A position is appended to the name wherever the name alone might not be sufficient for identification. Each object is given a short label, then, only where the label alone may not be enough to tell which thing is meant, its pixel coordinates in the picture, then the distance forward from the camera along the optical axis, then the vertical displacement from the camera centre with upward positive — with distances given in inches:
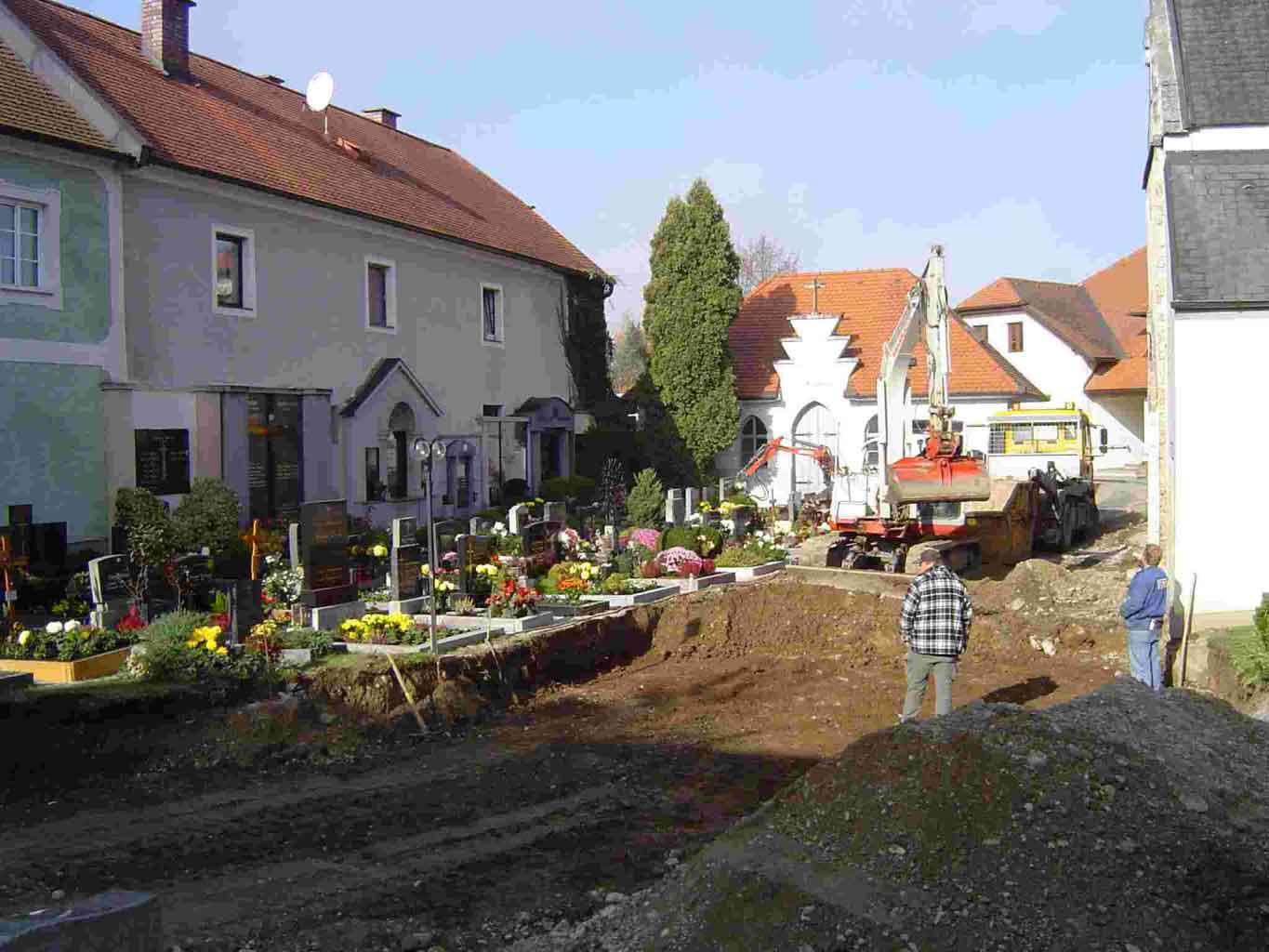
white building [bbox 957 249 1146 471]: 1987.0 +156.7
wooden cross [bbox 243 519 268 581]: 652.1 -38.1
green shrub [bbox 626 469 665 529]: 984.3 -34.0
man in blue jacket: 474.6 -63.1
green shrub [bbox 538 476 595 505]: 1120.2 -23.8
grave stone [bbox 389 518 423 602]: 632.4 -50.3
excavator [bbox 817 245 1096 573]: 796.0 -26.9
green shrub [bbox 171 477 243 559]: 688.4 -27.5
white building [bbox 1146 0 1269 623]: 629.3 +61.6
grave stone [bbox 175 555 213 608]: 606.5 -53.7
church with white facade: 1391.5 +95.2
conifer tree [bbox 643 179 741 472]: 1341.0 +145.5
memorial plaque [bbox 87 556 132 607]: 558.3 -49.3
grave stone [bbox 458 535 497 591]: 653.3 -48.8
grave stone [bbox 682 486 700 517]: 1035.3 -34.4
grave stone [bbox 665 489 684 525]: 992.9 -38.5
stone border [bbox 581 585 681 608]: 692.7 -78.0
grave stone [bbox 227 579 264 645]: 531.5 -60.1
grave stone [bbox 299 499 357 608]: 597.3 -41.9
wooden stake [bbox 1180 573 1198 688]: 547.5 -82.7
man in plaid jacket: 427.5 -57.8
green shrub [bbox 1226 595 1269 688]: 465.9 -80.2
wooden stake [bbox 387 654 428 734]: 491.8 -91.7
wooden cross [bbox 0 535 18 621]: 549.0 -39.0
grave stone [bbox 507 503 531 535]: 818.2 -36.5
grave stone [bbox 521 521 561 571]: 756.0 -49.8
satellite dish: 1046.4 +318.8
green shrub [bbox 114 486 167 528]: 687.1 -20.2
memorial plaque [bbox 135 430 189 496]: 752.3 +6.6
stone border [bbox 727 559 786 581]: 834.2 -75.5
